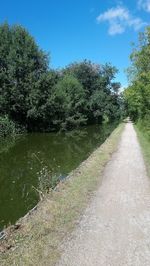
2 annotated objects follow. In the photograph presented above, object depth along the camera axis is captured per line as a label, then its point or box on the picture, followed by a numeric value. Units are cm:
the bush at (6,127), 2059
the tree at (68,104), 2612
